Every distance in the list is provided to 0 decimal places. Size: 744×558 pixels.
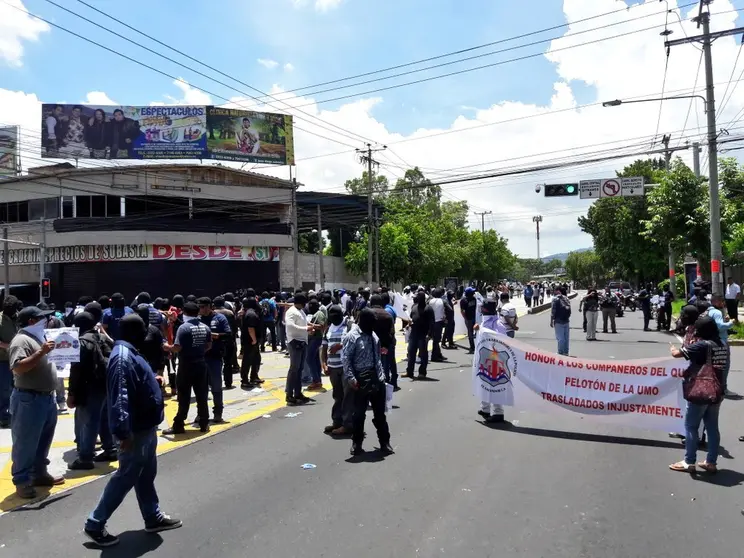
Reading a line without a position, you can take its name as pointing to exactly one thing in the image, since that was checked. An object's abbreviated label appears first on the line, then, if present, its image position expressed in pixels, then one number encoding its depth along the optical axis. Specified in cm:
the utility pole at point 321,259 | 3779
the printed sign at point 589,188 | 2698
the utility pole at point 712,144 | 1883
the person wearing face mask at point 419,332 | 1270
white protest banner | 741
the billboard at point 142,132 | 3847
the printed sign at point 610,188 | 2673
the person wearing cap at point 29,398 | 593
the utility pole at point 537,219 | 10706
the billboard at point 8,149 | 4119
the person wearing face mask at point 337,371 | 823
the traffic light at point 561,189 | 2566
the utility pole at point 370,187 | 3694
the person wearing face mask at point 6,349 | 764
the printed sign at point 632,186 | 2806
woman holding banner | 605
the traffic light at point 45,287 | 2985
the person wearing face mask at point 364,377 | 710
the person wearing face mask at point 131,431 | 465
